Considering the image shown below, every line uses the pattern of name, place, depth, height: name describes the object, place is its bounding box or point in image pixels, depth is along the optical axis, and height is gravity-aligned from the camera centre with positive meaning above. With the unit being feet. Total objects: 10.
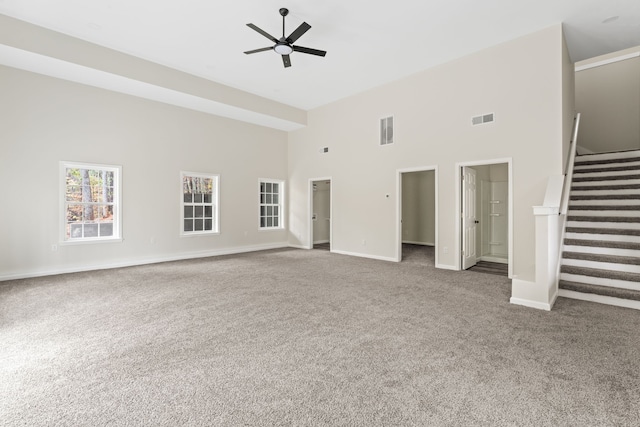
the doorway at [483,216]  18.93 -0.47
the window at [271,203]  28.55 +0.68
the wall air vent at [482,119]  17.22 +5.20
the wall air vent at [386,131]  21.95 +5.78
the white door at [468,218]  18.80 -0.58
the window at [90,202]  18.63 +0.60
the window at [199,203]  23.47 +0.60
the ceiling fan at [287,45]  13.31 +7.85
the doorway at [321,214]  30.76 -0.44
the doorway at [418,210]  30.63 -0.08
